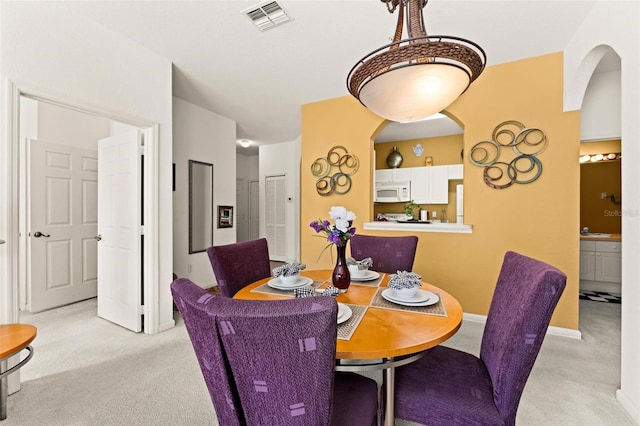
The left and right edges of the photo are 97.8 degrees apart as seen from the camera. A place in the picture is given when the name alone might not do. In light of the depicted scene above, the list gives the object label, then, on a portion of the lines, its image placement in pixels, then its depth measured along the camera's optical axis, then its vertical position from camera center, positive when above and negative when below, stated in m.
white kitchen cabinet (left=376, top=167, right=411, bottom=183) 5.25 +0.71
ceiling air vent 2.06 +1.51
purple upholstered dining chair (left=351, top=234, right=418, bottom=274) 2.18 -0.32
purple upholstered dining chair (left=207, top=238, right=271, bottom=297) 1.75 -0.36
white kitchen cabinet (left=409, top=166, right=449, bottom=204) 4.95 +0.50
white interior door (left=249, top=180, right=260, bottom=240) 7.25 +0.03
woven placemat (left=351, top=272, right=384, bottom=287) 1.67 -0.44
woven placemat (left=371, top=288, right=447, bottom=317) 1.23 -0.44
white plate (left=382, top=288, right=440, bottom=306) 1.30 -0.43
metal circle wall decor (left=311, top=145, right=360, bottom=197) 3.59 +0.54
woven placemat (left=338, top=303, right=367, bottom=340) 1.02 -0.45
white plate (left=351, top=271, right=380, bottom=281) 1.76 -0.42
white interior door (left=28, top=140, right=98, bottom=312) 3.19 -0.17
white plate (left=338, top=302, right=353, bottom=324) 1.11 -0.42
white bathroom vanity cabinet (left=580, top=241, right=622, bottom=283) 3.69 -0.66
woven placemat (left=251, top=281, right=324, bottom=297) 1.50 -0.44
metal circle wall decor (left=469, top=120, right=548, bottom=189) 2.70 +0.58
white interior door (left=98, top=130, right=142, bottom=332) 2.69 -0.20
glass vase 1.56 -0.36
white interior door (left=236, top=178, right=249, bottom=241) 7.13 +0.01
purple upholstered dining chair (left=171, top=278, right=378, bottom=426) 0.64 -0.35
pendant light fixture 1.19 +0.63
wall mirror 4.10 +0.08
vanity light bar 4.22 +0.85
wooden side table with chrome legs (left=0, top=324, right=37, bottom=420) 1.46 -0.72
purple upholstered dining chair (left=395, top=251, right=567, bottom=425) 0.95 -0.66
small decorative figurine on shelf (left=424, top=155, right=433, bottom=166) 5.19 +0.95
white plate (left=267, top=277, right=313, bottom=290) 1.57 -0.42
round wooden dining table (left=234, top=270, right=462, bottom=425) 0.93 -0.45
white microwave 5.21 +0.38
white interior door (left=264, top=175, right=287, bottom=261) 6.23 -0.13
